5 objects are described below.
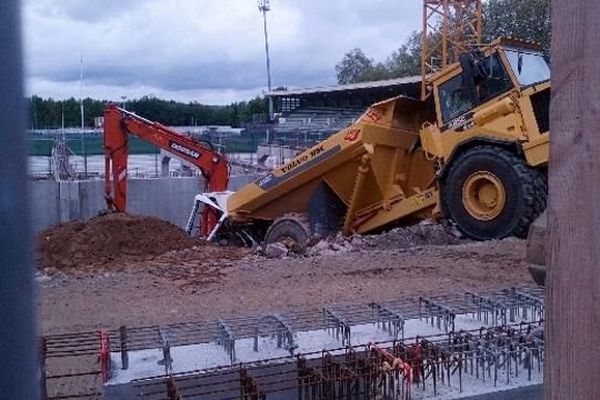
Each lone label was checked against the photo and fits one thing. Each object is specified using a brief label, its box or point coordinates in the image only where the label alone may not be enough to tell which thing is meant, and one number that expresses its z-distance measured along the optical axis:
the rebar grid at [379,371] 4.97
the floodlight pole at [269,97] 58.50
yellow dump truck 11.95
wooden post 1.46
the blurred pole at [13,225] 1.00
